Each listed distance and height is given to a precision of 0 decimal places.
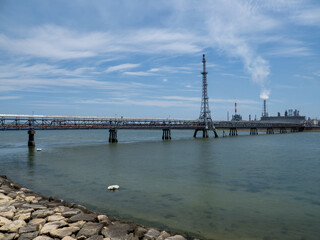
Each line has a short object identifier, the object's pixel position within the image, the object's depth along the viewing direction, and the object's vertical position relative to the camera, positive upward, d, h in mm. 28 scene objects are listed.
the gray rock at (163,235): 10024 -4310
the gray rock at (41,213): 12294 -4128
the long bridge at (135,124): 60656 -448
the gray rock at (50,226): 10633 -4158
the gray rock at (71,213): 12270 -4123
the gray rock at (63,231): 10309 -4210
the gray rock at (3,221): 11307 -4108
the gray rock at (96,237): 10016 -4270
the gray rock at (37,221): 11516 -4208
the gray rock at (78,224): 11144 -4198
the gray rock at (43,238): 10077 -4276
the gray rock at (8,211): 12283 -4102
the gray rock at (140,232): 10239 -4225
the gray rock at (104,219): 11391 -4190
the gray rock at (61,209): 12784 -4129
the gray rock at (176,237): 9924 -4297
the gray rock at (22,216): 11997 -4148
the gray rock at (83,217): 11688 -4157
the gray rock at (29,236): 10242 -4311
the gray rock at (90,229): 10412 -4206
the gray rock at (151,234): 10077 -4293
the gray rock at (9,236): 10258 -4309
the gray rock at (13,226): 10805 -4159
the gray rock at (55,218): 11650 -4120
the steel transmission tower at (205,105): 104575 +6685
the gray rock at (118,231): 10130 -4244
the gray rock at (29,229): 10745 -4239
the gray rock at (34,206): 13383 -4123
